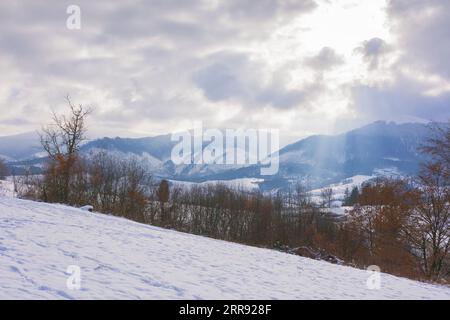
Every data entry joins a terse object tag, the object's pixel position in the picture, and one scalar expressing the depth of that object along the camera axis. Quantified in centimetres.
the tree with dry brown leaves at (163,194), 8661
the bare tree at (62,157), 4305
